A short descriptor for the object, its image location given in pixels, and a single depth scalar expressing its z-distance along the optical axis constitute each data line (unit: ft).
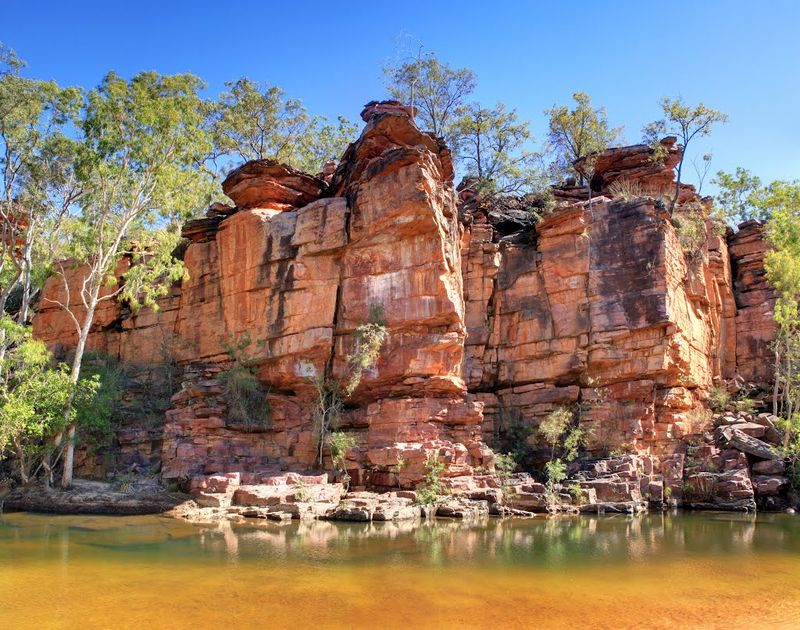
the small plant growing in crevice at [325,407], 81.41
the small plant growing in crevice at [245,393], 82.89
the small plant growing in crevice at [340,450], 77.10
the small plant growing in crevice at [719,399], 95.66
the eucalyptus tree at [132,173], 77.25
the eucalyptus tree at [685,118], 99.14
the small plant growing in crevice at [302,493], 66.65
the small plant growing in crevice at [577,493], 72.84
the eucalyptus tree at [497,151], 115.96
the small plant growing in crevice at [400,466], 73.37
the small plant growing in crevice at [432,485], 69.15
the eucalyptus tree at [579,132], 122.72
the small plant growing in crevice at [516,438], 88.94
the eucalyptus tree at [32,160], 77.20
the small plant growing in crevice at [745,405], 93.97
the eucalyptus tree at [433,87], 124.36
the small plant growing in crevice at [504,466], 79.00
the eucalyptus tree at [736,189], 115.24
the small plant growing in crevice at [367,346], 80.89
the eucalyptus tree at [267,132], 125.90
